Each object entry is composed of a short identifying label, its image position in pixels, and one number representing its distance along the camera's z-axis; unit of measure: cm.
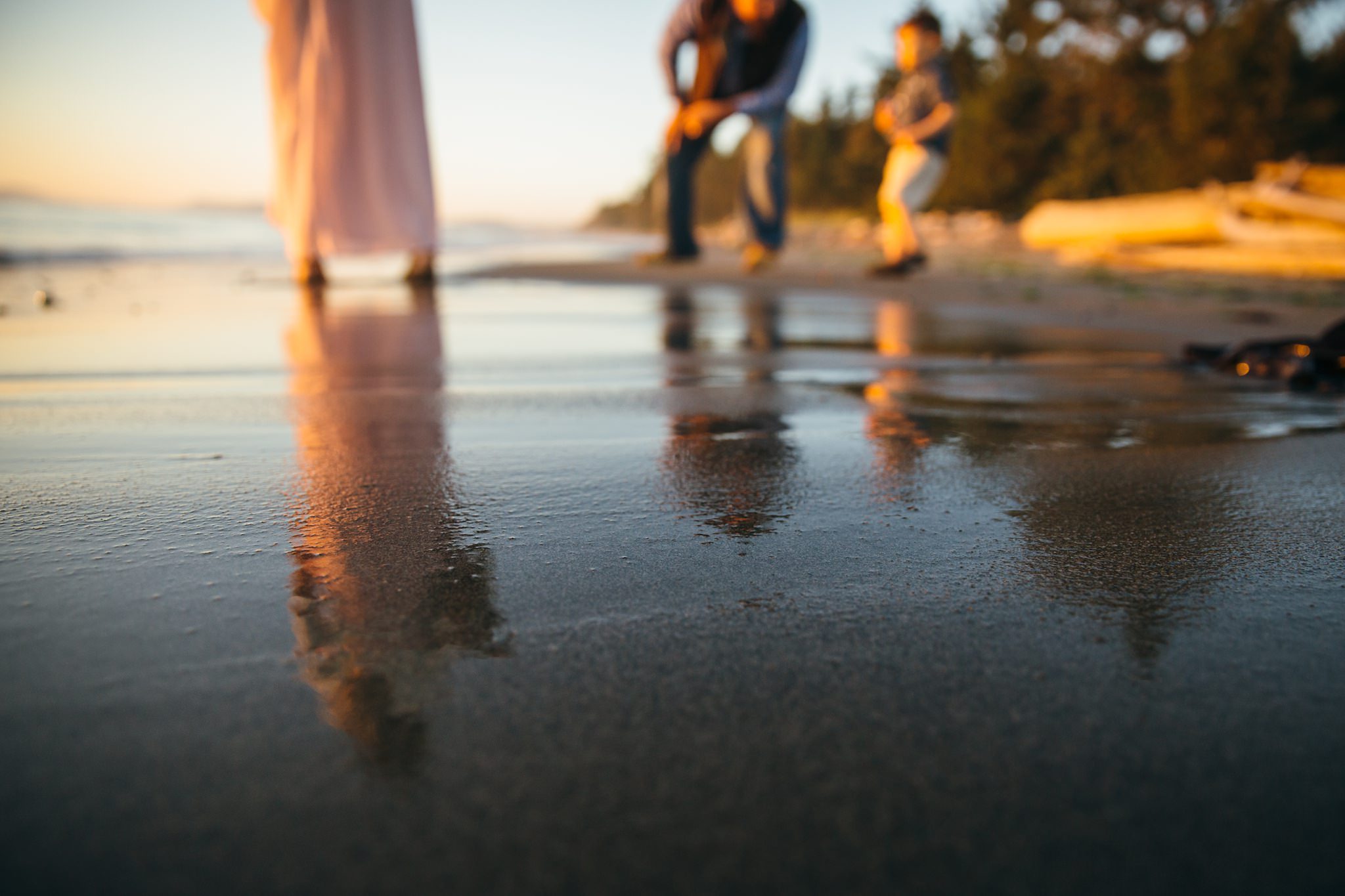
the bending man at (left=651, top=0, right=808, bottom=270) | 698
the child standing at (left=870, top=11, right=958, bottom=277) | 695
